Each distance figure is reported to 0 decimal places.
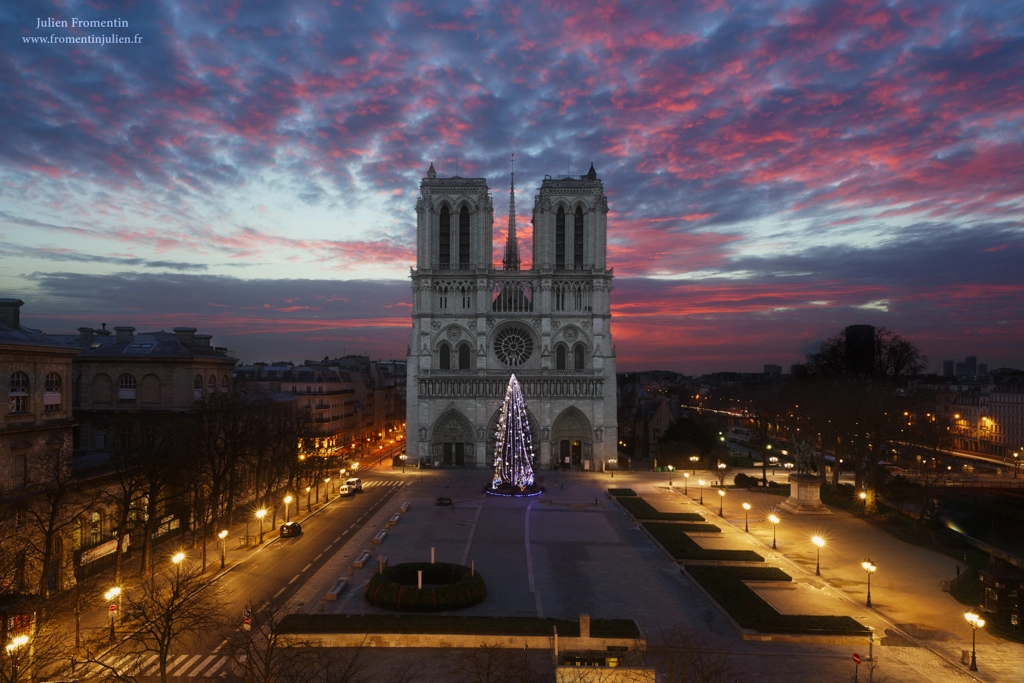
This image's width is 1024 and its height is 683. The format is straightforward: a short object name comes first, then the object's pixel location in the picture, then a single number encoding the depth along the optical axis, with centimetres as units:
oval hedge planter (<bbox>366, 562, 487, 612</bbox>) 3431
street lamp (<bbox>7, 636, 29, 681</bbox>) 2159
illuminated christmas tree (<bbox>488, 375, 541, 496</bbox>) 7006
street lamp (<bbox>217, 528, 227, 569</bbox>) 4143
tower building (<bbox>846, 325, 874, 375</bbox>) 7875
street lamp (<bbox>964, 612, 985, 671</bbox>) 2780
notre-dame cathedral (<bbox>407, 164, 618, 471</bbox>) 9031
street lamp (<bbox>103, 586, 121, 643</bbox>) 3034
